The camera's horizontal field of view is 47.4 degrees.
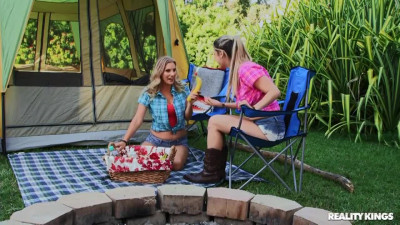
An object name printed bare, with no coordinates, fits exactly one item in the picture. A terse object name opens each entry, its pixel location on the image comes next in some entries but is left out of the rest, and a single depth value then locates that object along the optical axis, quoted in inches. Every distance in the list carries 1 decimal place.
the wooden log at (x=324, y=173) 109.3
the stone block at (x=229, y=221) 78.5
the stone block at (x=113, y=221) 76.2
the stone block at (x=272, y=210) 74.3
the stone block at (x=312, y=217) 69.3
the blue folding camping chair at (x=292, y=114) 102.7
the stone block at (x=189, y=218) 80.6
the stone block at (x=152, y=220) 78.5
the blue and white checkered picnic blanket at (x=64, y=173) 106.3
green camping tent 143.9
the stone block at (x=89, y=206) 72.2
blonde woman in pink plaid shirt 106.4
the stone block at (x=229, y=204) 77.4
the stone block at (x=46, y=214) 66.1
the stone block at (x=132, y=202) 76.2
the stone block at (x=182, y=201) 78.9
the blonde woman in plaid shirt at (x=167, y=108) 126.3
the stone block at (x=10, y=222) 63.9
